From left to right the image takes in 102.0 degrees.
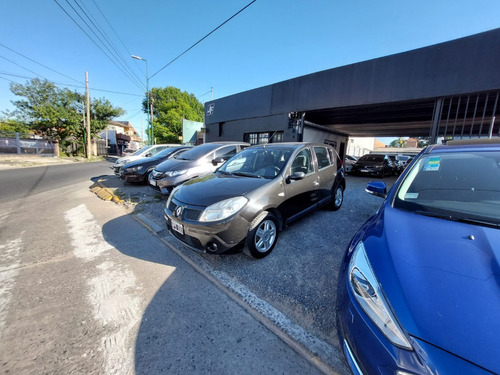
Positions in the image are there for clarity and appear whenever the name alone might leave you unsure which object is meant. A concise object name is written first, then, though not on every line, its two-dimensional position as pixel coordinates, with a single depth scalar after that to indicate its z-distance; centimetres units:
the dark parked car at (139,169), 696
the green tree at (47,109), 1919
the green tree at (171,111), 3638
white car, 894
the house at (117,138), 3517
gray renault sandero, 248
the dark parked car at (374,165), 1192
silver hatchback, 508
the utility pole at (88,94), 1957
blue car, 87
